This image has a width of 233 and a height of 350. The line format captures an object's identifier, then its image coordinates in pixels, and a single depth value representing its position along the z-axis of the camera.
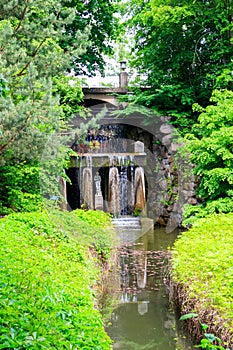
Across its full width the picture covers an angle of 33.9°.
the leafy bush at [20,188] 7.79
